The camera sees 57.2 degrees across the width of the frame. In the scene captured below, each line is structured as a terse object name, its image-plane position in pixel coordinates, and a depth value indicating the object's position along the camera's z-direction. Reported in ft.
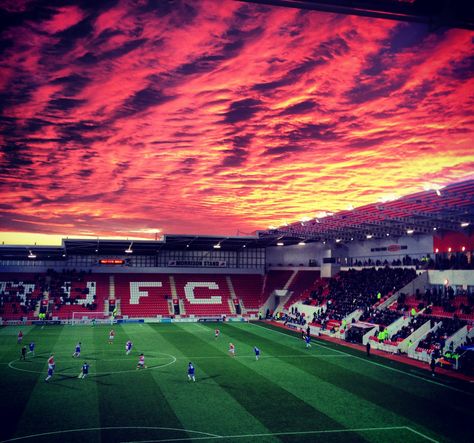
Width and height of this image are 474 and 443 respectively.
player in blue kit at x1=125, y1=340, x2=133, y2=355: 119.75
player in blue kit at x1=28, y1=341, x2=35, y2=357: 114.48
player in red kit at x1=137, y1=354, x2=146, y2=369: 102.24
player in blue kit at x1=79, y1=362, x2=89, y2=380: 92.59
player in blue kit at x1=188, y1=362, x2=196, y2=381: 90.43
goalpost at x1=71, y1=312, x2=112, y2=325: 194.59
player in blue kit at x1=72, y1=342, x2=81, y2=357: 113.92
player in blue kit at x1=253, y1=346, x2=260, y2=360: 113.30
